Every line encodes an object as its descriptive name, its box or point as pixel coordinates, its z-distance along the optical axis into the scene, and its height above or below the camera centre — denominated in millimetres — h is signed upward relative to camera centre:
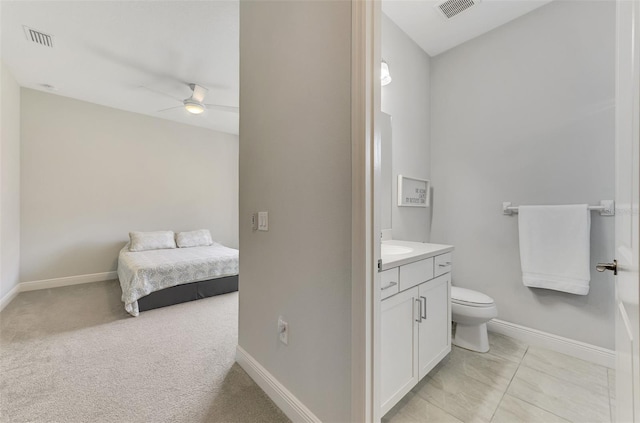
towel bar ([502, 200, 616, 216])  1770 +25
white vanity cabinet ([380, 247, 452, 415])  1229 -654
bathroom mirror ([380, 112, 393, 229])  2137 +338
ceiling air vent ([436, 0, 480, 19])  2018 +1703
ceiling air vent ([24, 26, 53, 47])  2207 +1587
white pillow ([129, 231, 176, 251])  3725 -478
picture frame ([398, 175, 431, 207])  2320 +192
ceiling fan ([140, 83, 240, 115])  2925 +1319
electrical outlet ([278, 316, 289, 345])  1325 -653
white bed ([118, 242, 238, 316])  2666 -713
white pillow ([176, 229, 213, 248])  4188 -495
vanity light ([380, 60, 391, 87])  2059 +1140
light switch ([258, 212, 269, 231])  1473 -65
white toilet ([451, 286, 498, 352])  1882 -819
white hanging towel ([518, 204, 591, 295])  1835 -277
